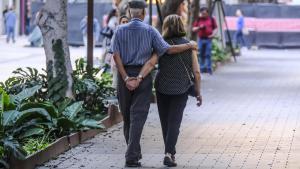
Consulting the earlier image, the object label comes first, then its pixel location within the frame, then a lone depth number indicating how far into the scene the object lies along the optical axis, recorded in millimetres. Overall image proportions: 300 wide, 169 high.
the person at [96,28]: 36562
